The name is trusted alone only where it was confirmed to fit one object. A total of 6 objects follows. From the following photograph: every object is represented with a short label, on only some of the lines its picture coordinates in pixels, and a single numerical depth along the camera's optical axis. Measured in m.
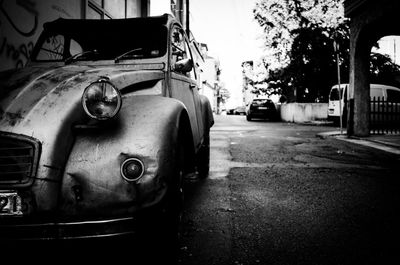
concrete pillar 11.55
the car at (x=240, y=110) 47.25
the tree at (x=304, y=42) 21.50
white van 16.53
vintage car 1.88
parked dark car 23.83
